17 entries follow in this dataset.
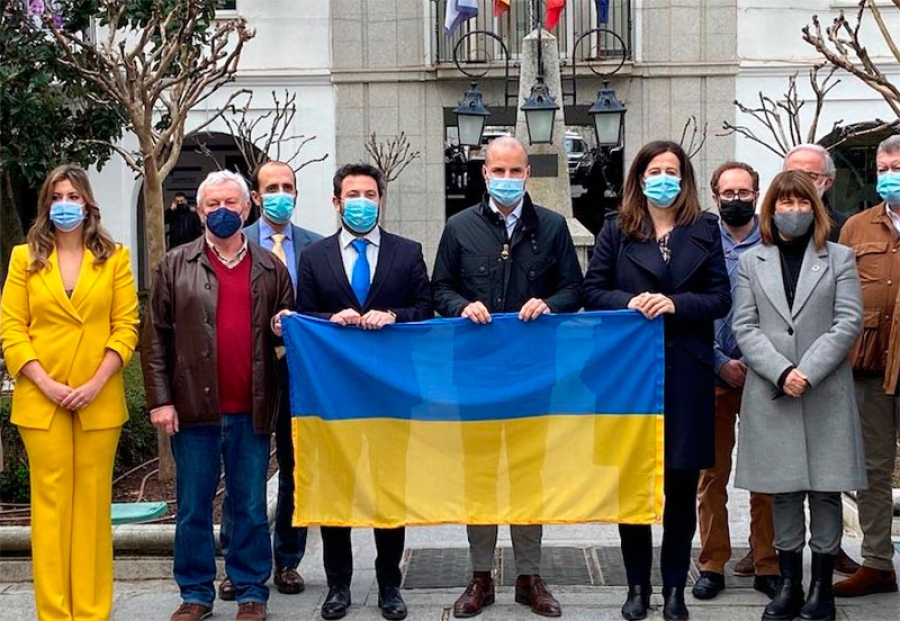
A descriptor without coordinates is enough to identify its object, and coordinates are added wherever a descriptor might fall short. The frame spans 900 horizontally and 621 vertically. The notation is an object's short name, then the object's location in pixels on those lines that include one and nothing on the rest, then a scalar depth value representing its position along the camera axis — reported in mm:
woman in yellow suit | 5418
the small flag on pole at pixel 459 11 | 17984
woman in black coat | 5531
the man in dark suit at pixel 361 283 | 5738
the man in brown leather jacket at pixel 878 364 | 5758
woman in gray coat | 5387
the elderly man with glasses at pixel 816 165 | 6117
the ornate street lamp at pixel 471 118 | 13477
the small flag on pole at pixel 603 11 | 19000
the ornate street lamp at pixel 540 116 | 12633
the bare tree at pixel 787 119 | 12047
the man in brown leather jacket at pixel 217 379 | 5523
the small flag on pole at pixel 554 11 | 17500
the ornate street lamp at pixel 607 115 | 13188
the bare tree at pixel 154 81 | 8133
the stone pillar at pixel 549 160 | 13523
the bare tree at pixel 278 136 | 18391
